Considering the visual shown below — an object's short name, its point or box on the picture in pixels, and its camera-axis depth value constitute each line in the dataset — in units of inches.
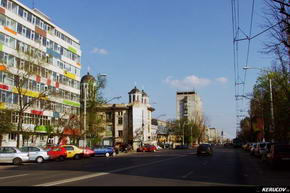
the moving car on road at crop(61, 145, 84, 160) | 1620.0
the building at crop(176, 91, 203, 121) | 7331.2
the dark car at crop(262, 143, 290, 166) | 884.7
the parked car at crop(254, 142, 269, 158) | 1526.8
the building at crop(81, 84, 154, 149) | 3994.3
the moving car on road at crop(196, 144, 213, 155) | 1792.6
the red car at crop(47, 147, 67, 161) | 1530.5
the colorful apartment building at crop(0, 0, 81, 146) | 2059.5
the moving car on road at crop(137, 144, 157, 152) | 2904.8
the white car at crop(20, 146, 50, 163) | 1395.2
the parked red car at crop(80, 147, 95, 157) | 1730.8
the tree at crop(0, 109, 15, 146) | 1638.8
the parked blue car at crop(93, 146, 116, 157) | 2030.0
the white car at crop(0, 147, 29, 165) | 1263.5
